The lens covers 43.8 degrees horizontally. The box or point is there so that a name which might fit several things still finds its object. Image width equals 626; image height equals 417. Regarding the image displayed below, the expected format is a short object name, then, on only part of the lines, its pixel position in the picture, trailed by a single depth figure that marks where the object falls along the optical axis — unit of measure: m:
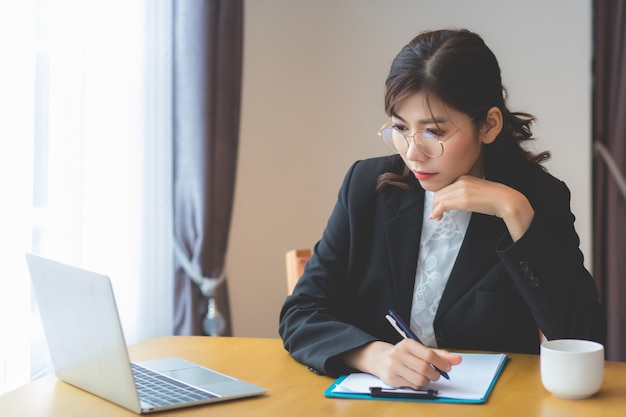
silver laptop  1.08
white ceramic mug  1.14
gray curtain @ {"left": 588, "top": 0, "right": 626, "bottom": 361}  3.45
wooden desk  1.11
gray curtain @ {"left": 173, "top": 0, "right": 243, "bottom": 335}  2.96
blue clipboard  1.14
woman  1.46
